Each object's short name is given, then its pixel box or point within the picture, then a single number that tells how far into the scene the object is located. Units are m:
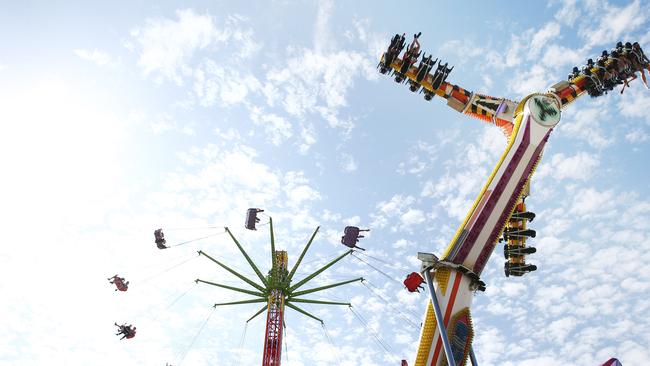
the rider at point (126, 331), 29.56
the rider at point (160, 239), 34.08
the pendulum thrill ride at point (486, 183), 21.91
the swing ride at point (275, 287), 30.17
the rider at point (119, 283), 31.67
